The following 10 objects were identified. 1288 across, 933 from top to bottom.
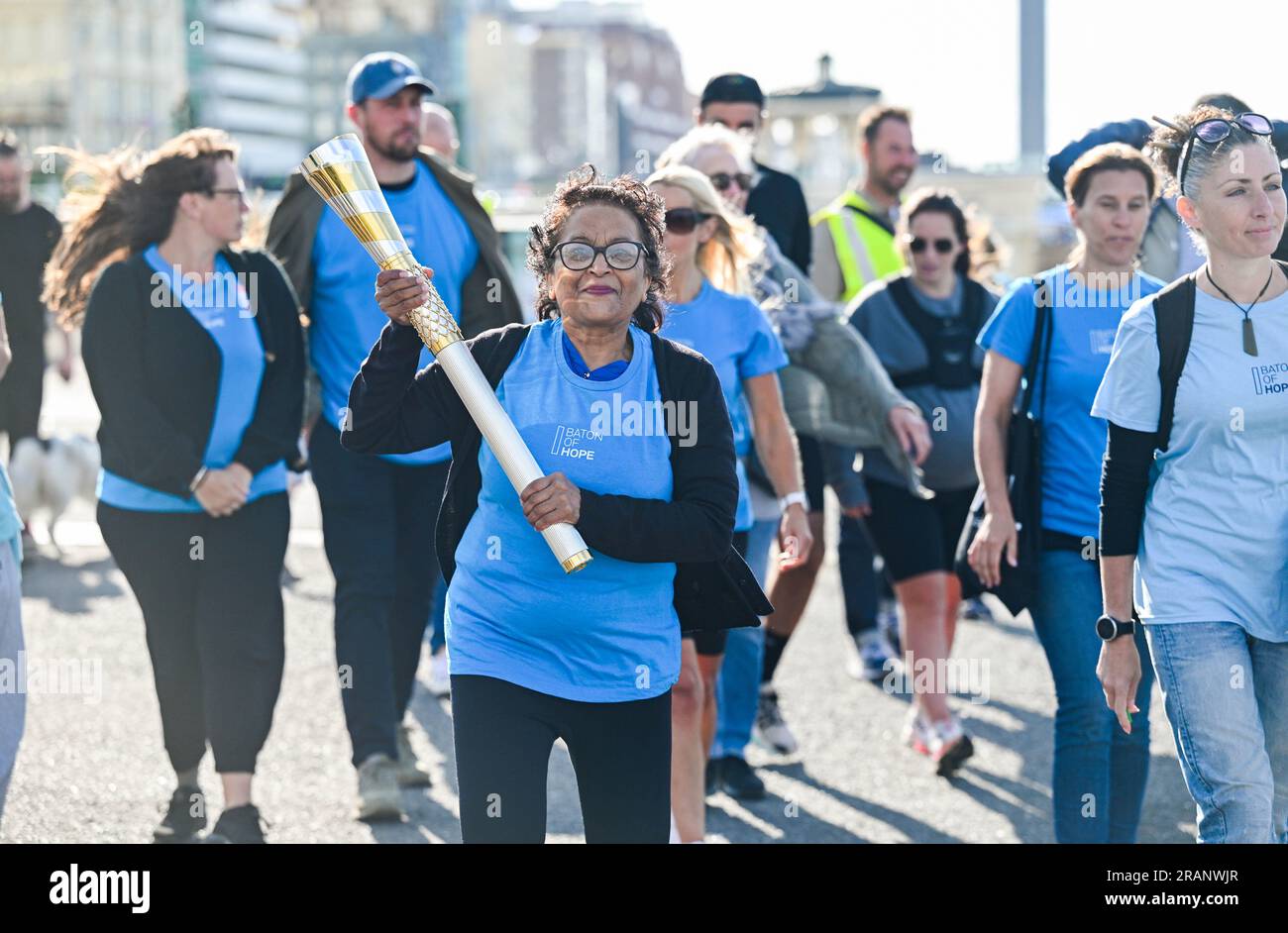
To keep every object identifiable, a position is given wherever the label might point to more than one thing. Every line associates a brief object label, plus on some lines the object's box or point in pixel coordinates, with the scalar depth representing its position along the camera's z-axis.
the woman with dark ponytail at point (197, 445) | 10.15
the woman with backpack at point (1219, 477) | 7.44
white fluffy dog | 19.71
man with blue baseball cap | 11.38
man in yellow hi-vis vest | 15.16
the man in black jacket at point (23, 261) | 18.51
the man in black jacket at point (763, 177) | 12.95
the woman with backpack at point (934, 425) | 12.56
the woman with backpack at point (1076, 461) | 9.05
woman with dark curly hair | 6.82
